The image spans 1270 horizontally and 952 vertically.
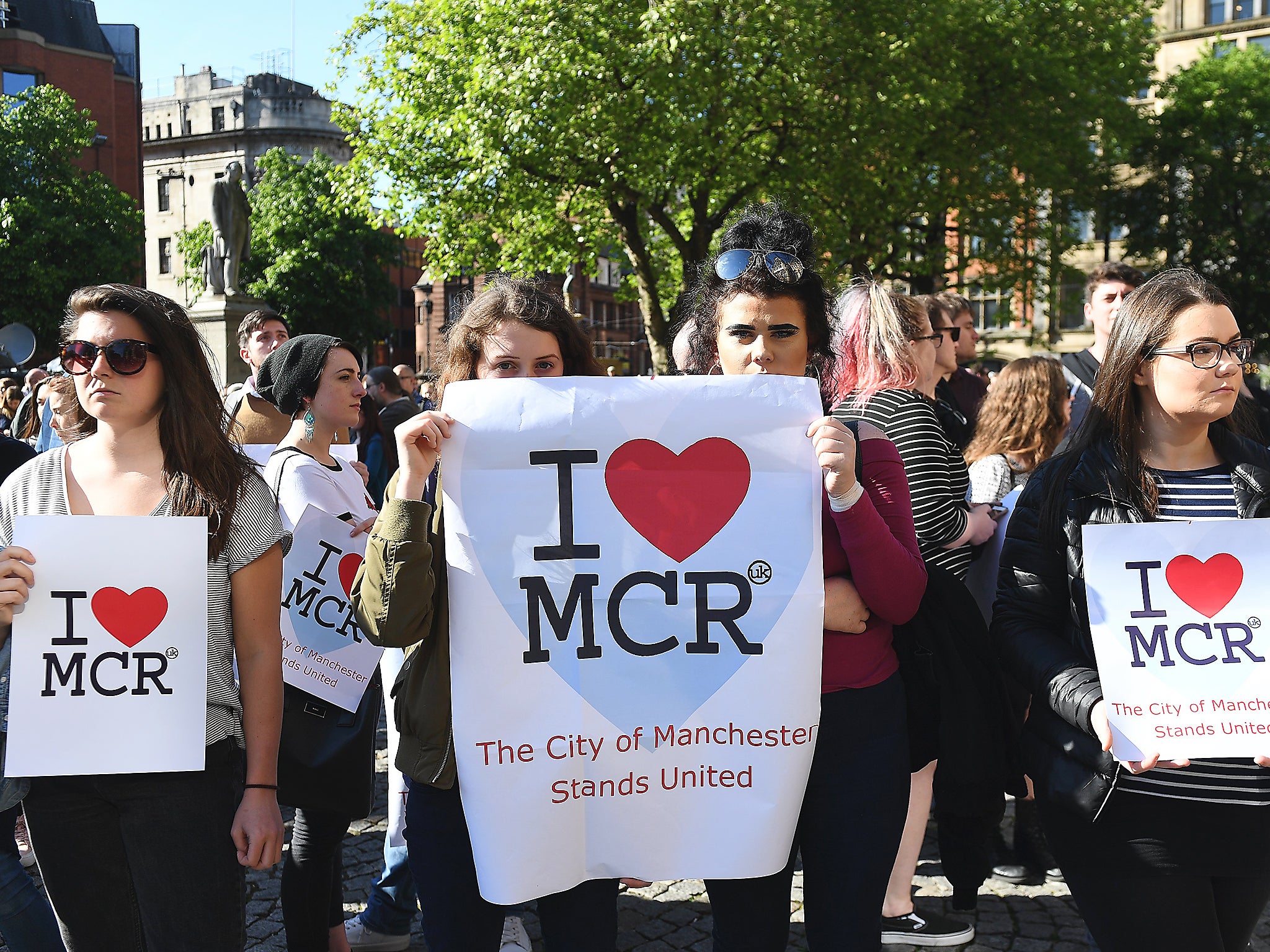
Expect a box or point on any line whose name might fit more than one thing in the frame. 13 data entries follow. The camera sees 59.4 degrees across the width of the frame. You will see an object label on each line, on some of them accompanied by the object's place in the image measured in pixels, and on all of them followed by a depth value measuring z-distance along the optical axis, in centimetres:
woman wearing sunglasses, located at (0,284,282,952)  230
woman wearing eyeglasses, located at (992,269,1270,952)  228
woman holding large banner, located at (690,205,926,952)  230
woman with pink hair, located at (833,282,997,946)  360
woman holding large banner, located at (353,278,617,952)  222
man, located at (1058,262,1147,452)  506
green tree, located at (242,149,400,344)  4506
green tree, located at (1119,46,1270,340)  3400
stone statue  1175
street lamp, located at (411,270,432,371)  6225
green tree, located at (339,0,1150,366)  1834
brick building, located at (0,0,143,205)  4431
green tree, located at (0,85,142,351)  3450
